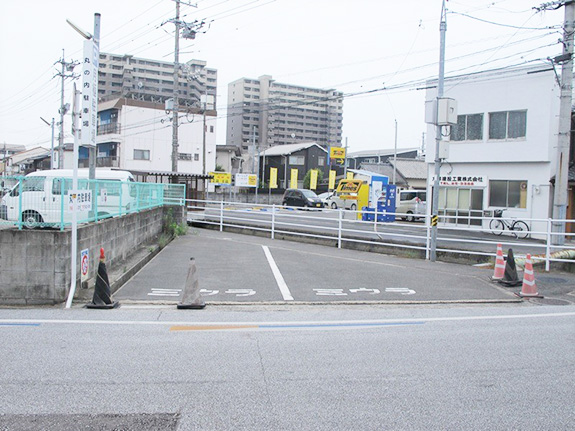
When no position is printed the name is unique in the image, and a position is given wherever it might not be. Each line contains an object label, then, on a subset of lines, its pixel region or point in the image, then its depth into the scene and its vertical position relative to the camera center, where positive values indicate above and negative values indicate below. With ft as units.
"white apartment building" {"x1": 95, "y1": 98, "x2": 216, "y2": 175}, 169.27 +17.11
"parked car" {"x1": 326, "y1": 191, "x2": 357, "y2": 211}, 109.70 -2.13
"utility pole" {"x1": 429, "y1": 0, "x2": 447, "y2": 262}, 49.03 +10.16
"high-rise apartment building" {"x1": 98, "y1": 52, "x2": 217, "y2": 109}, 267.59 +61.95
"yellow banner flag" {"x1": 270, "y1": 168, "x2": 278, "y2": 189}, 181.20 +5.39
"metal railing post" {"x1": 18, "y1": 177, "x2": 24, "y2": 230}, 29.27 -1.40
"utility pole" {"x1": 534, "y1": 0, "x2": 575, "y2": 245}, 55.42 +9.26
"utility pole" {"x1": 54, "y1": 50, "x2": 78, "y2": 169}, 134.93 +29.05
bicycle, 76.89 -3.87
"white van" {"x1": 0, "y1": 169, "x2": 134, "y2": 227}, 29.37 -1.06
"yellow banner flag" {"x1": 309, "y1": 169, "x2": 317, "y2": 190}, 183.76 +5.28
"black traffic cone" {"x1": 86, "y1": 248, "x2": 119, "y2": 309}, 28.17 -6.00
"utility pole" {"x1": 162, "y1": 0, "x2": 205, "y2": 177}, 97.91 +28.78
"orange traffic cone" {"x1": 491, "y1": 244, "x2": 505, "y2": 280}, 39.42 -5.21
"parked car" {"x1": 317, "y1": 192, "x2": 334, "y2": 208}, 152.61 -1.49
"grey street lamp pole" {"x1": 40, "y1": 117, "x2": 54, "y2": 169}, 143.53 +11.88
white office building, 76.07 +8.61
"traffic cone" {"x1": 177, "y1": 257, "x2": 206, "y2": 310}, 28.73 -6.05
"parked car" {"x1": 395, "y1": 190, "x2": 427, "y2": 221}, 110.42 -1.20
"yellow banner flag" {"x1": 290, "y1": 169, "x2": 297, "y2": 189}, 178.29 +5.26
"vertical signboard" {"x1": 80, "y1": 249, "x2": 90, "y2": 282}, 30.91 -4.79
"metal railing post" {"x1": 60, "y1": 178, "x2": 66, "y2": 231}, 29.30 -1.11
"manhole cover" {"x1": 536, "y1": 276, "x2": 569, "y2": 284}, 39.83 -6.20
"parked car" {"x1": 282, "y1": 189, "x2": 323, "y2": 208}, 142.82 -1.57
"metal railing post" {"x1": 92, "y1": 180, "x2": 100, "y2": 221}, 34.93 -0.97
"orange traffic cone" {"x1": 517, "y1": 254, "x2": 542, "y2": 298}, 34.35 -5.70
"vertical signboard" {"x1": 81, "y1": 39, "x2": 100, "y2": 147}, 34.27 +6.47
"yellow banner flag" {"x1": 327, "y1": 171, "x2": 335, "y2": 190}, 190.46 +5.57
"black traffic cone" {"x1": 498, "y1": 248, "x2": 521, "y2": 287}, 37.73 -5.49
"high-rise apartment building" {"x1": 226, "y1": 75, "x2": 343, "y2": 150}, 356.79 +52.61
